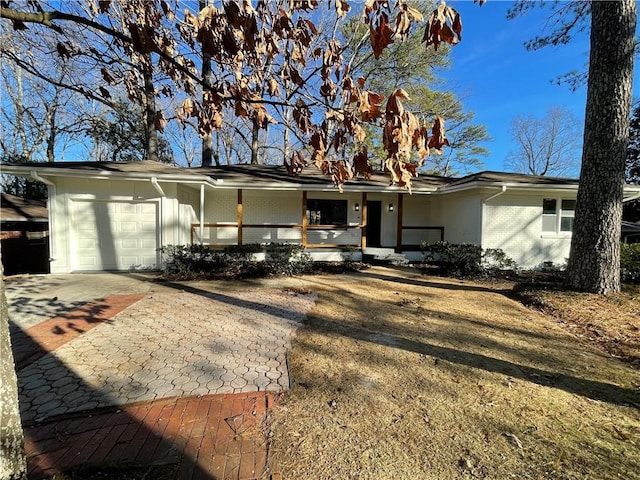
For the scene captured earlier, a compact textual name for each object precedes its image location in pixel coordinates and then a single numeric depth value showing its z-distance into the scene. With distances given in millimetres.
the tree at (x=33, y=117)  18000
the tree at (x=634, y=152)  20109
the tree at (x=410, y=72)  16969
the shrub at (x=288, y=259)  9016
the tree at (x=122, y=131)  18312
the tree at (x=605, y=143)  6141
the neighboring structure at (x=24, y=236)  12859
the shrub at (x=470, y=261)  9281
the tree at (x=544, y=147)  27766
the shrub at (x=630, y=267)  7715
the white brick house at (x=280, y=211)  9078
